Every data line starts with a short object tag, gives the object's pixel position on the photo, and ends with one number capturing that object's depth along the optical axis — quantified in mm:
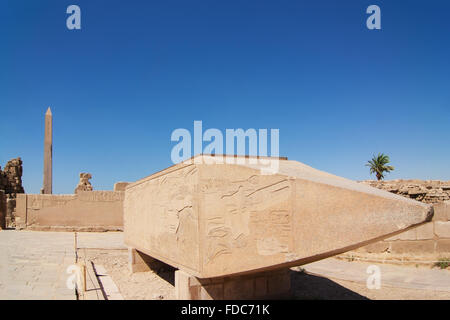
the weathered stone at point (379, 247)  7969
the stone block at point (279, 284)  4570
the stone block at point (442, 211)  7691
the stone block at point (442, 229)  7715
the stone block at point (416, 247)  7754
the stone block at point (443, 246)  7645
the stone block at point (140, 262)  6270
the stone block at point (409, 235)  7765
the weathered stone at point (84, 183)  15273
